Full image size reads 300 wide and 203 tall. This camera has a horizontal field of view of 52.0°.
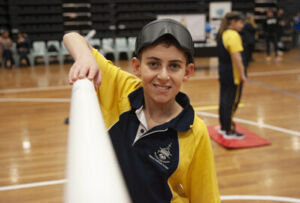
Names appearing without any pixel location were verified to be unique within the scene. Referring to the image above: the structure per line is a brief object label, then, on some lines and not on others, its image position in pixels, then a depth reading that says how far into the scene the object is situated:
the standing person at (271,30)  11.73
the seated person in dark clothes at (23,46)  11.73
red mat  4.14
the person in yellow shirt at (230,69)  3.93
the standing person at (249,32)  4.30
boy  1.10
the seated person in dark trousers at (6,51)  11.45
